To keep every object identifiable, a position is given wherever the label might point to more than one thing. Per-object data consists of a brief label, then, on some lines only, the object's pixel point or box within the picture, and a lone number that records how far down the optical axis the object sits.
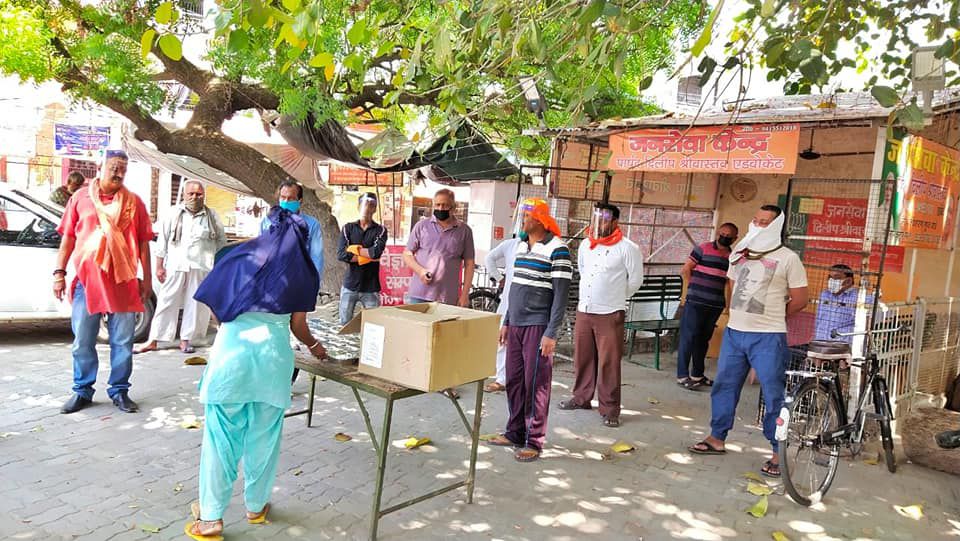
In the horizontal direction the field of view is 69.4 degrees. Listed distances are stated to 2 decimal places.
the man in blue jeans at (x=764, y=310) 4.90
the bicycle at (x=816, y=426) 4.54
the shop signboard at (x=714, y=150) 6.16
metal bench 8.71
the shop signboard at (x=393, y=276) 8.90
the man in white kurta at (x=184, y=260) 7.34
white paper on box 3.53
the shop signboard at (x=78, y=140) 16.87
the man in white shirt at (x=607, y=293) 5.96
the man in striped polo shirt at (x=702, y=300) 7.45
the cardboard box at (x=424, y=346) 3.36
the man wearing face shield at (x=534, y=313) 4.93
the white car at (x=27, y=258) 7.12
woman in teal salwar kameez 3.30
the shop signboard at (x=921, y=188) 5.69
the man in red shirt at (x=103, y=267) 5.11
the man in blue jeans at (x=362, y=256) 6.79
